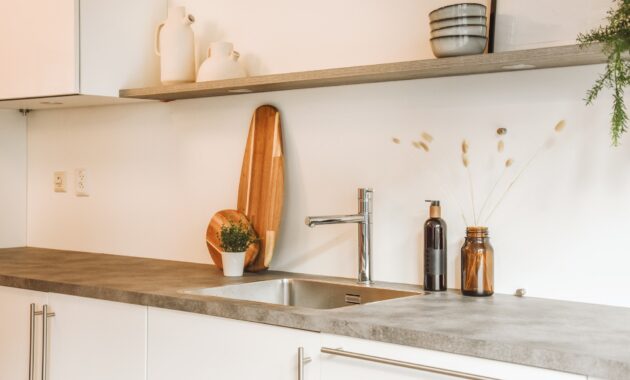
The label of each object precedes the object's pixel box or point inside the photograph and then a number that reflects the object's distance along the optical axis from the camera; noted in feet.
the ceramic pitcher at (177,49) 8.70
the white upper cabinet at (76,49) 8.71
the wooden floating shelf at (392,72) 5.96
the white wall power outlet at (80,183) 10.50
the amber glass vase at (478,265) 6.63
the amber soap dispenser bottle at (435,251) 6.89
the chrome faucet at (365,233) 7.49
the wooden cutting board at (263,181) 8.22
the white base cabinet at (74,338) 6.98
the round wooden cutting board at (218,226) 8.39
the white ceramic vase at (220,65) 8.27
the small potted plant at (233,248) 8.00
